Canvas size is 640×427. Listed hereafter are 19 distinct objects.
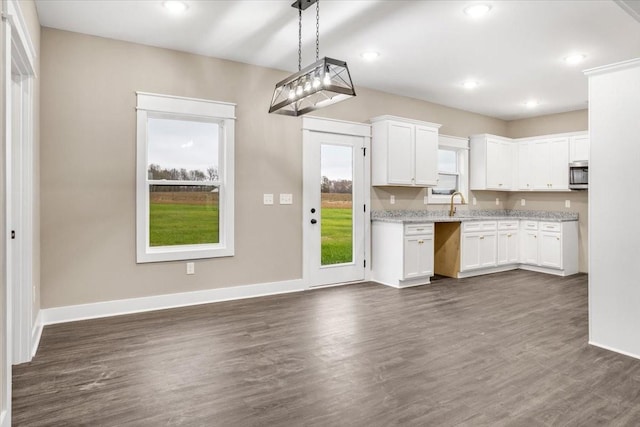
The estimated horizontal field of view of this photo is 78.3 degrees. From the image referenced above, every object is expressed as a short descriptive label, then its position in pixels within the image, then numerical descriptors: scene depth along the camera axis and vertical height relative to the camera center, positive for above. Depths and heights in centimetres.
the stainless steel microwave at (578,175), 625 +61
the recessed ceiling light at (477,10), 322 +170
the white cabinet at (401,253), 522 -55
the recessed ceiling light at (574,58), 432 +174
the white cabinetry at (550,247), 622 -55
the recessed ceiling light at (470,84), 532 +177
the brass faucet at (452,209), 664 +7
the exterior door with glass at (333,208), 511 +7
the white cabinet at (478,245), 593 -50
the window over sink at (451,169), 660 +78
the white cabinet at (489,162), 684 +91
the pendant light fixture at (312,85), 305 +107
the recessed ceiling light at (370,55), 428 +175
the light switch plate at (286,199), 489 +17
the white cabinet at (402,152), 548 +88
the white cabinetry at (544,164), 660 +85
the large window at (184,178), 409 +38
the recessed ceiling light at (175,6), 323 +173
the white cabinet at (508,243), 645 -50
